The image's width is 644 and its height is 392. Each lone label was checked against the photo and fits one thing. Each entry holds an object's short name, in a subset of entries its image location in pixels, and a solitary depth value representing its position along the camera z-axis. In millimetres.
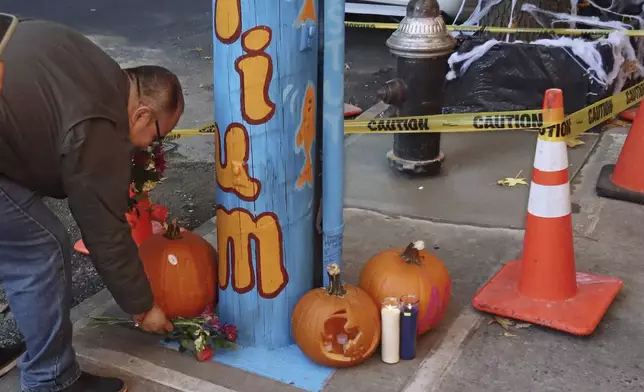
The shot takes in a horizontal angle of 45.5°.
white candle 3027
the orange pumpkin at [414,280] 3152
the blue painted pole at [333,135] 2902
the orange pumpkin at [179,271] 3188
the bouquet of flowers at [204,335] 3119
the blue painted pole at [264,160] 2795
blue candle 3037
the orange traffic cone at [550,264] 3338
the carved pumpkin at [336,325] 2971
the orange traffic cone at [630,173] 4609
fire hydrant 4770
